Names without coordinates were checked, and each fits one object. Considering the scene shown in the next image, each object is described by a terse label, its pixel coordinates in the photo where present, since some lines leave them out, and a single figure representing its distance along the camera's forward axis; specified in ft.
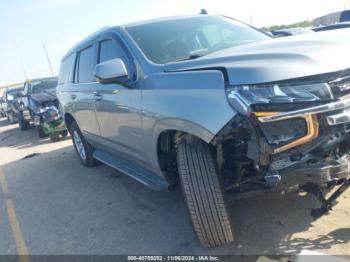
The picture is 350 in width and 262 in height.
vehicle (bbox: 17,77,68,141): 37.54
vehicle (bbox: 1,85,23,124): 57.41
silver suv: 8.80
